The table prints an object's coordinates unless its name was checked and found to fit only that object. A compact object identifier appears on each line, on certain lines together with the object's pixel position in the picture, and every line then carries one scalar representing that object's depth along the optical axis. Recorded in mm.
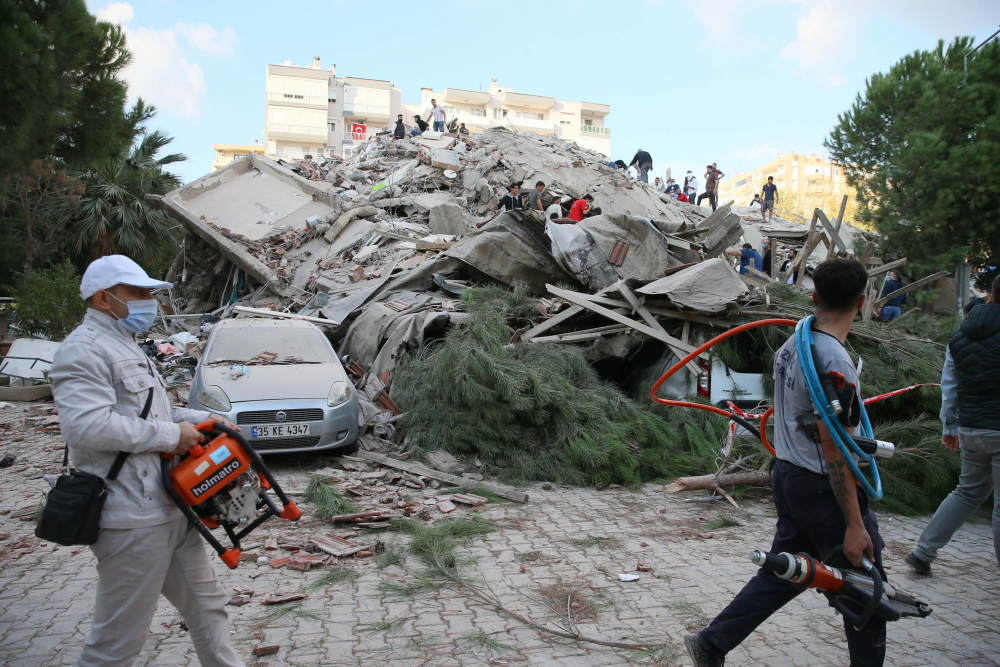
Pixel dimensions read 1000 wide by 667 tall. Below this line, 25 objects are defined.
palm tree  19688
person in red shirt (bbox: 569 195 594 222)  12641
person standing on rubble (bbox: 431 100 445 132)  24516
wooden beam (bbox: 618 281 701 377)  7426
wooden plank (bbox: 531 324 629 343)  7574
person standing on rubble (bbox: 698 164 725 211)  21256
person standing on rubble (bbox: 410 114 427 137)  23986
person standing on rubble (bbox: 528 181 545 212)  14171
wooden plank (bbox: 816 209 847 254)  8823
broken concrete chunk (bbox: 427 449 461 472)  6379
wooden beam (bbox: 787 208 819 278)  9633
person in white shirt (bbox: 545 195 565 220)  10789
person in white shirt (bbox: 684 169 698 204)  23078
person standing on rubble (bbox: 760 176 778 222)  21766
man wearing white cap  2180
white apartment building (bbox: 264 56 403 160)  62281
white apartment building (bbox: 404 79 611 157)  71688
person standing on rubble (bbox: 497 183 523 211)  14028
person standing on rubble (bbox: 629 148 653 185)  22297
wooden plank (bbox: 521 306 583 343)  7711
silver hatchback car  6457
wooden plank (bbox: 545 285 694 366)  7132
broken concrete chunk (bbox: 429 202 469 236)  13883
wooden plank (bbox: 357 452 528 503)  5703
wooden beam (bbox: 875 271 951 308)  7740
